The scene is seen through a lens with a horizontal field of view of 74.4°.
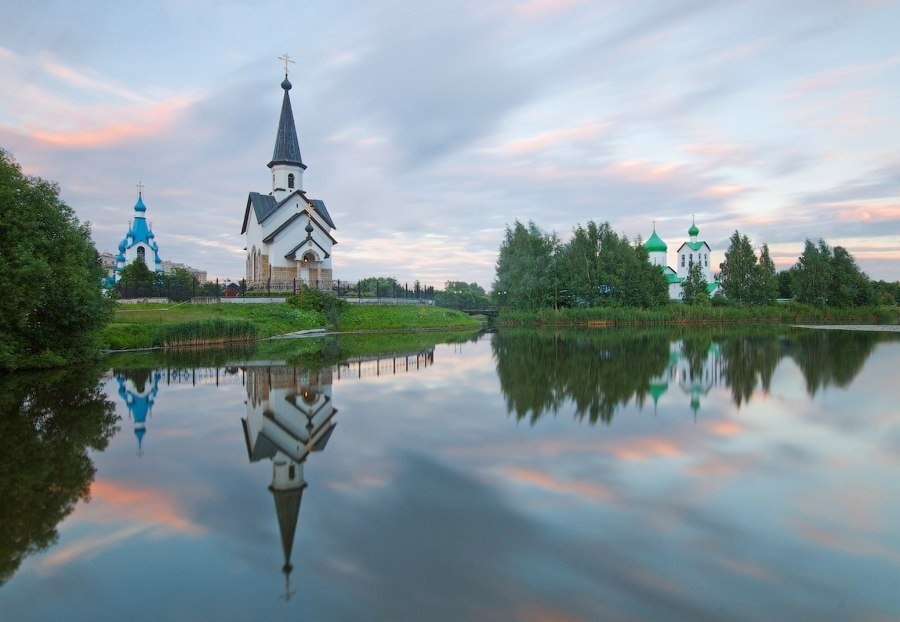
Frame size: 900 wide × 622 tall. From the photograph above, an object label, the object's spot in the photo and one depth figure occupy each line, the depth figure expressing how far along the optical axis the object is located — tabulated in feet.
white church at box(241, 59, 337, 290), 147.13
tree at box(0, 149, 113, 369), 53.06
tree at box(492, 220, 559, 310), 174.40
